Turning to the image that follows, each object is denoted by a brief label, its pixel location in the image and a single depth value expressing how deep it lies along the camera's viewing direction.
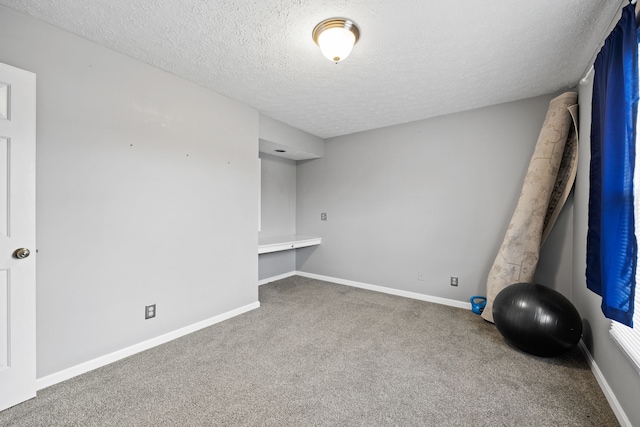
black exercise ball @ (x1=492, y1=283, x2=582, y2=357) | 2.07
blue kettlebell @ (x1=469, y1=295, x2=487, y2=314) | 3.11
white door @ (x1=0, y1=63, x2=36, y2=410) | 1.65
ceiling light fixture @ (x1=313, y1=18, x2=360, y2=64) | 1.76
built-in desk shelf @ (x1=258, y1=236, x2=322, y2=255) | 3.60
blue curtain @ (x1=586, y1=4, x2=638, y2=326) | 1.35
